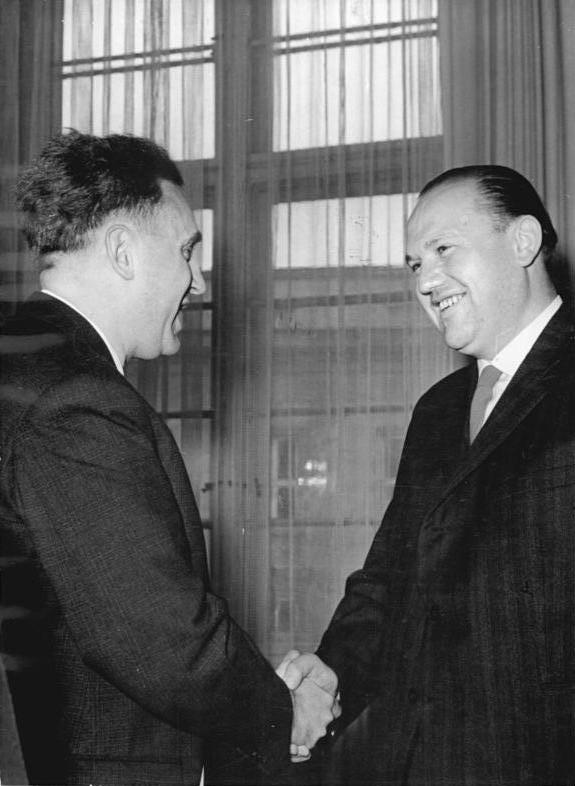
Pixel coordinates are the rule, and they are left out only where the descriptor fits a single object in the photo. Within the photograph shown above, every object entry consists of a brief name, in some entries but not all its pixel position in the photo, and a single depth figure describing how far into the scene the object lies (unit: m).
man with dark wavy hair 1.30
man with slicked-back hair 1.70
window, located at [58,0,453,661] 3.45
